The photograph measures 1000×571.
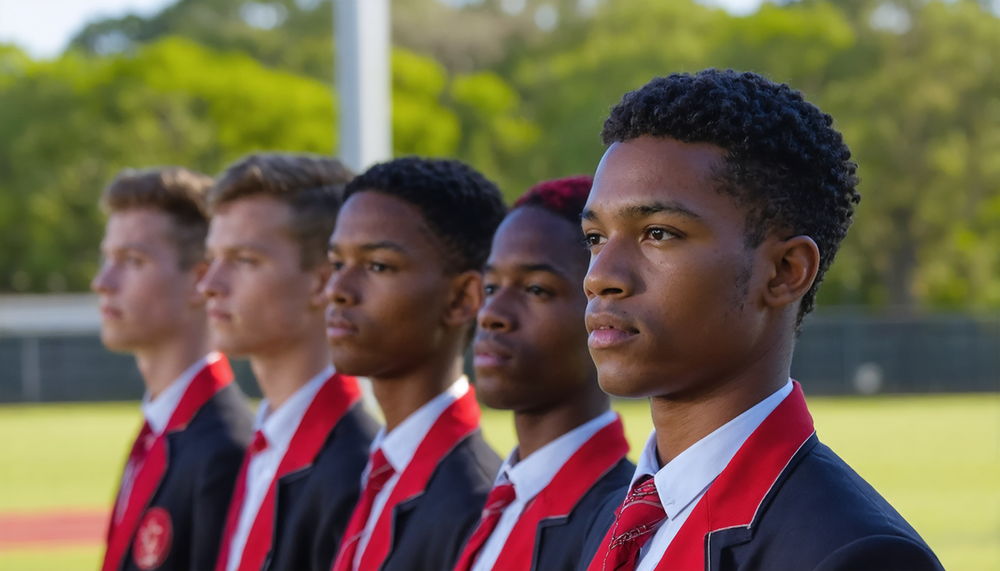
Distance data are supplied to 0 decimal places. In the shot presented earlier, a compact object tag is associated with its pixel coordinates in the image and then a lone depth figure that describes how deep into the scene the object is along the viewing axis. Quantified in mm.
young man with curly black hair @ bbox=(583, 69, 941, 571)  3996
